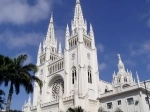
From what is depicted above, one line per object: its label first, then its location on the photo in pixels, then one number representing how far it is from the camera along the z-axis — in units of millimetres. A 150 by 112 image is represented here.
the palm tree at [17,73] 24486
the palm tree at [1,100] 29789
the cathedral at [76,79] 41750
